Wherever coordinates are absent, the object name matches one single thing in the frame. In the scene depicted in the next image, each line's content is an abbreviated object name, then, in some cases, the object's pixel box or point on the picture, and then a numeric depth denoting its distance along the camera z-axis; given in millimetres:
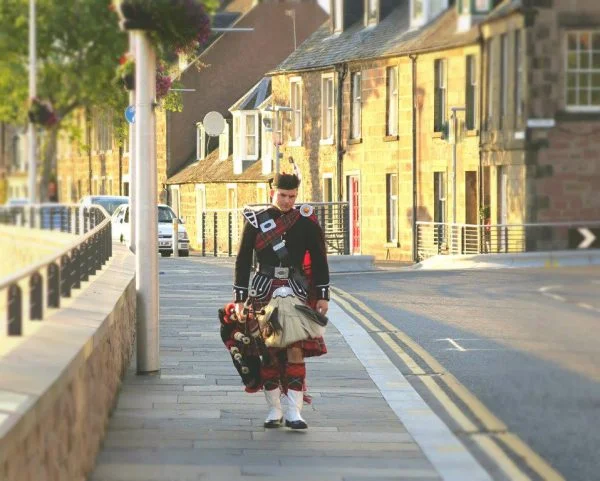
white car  73406
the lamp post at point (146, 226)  18902
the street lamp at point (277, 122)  71013
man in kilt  15289
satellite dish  73788
